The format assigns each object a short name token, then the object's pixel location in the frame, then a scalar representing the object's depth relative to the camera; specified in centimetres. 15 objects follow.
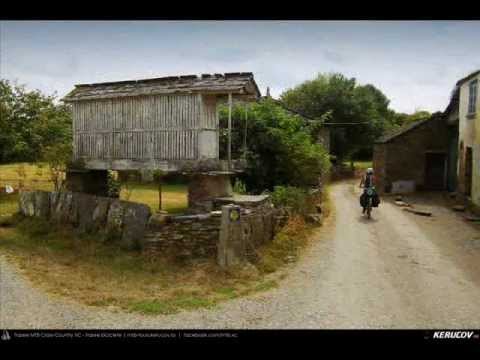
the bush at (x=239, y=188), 1200
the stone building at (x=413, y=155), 1756
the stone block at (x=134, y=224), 792
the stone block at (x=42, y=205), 1032
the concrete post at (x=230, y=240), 703
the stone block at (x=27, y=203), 1062
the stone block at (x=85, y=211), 914
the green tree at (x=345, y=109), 2375
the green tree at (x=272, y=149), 1266
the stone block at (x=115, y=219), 842
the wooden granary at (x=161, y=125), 1029
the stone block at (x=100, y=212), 887
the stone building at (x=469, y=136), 1261
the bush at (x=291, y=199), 1080
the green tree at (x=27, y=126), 1464
